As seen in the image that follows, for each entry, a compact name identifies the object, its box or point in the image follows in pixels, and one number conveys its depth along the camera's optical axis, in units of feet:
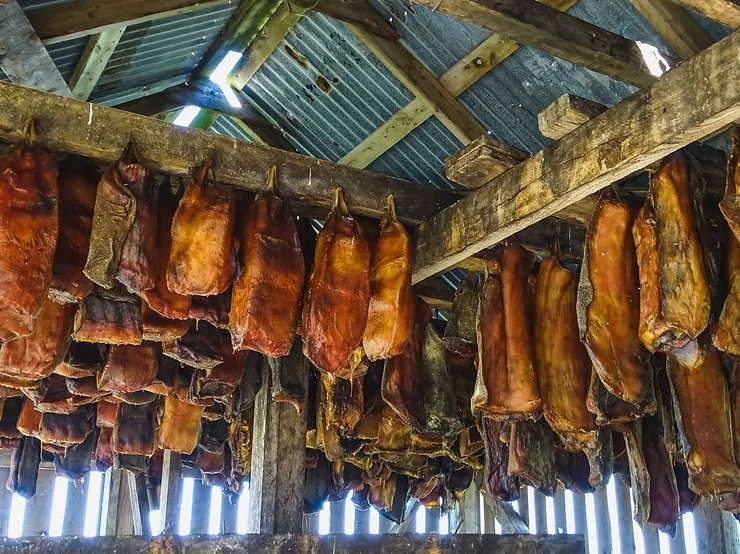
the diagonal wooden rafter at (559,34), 7.89
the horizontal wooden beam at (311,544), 11.38
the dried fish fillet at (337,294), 11.09
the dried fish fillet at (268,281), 10.73
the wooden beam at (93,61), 14.32
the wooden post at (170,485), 20.89
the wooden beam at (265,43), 15.25
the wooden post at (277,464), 14.05
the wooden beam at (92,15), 12.57
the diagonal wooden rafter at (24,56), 11.16
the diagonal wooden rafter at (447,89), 13.26
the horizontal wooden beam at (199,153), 9.77
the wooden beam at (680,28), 11.12
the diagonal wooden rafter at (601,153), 7.46
